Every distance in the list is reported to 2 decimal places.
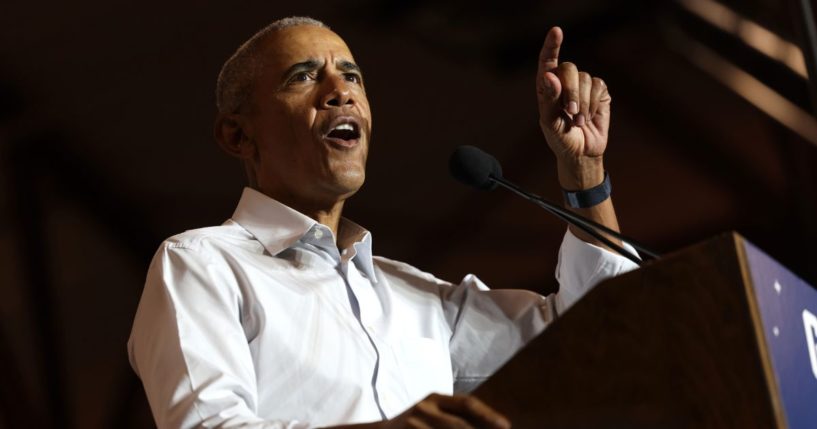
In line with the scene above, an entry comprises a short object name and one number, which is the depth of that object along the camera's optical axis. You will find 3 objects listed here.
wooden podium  6.71
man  7.07
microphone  7.16
